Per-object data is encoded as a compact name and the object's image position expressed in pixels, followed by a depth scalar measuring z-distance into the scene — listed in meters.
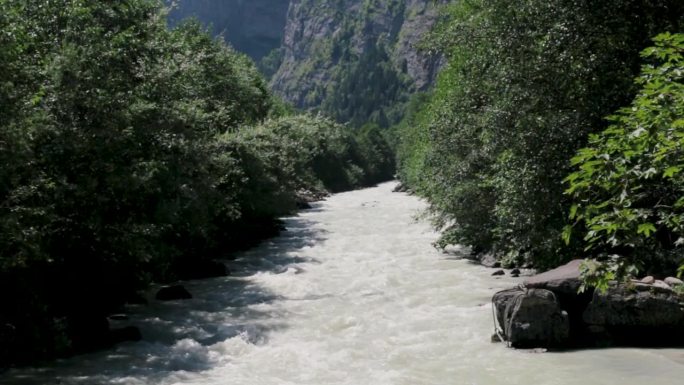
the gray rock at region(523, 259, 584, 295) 16.39
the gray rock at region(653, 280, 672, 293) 15.78
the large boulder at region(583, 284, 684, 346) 15.52
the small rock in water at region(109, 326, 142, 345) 17.90
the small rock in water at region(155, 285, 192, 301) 23.69
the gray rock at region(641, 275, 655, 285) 16.31
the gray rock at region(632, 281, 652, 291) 15.79
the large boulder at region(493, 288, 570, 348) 15.98
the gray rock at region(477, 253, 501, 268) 28.31
